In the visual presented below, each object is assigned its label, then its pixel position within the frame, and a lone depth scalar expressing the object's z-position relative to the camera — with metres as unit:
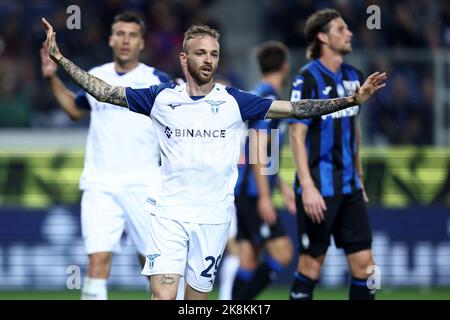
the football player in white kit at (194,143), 13.01
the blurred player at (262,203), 18.53
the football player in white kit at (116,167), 16.05
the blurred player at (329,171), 15.49
